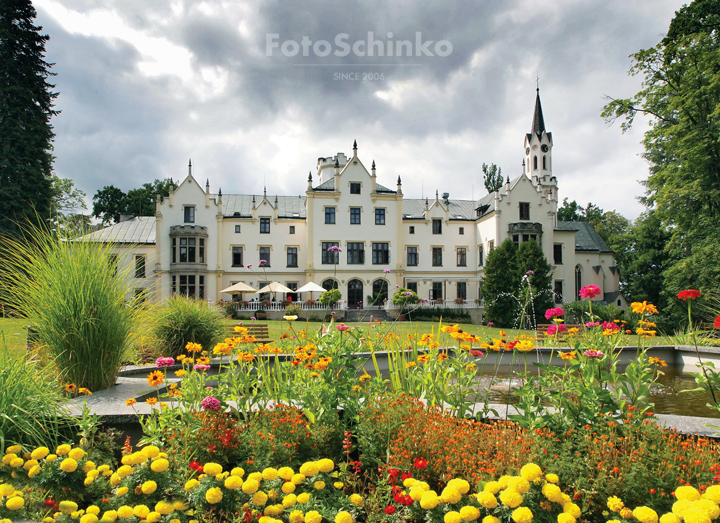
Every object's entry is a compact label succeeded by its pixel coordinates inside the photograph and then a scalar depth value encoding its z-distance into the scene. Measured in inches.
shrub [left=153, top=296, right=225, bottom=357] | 301.4
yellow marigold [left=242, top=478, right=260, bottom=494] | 88.8
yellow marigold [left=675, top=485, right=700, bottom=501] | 82.3
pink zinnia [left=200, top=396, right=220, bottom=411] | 110.5
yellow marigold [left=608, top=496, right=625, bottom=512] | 84.4
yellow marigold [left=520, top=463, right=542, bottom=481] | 85.3
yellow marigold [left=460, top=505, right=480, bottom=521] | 79.7
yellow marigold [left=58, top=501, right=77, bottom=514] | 90.5
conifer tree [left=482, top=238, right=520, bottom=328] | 1029.2
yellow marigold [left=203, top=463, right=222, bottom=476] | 93.4
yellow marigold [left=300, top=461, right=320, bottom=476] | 96.9
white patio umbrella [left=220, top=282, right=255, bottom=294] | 964.3
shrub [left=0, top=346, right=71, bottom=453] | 114.2
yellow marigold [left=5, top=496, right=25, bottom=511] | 87.1
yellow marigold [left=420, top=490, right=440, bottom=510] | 82.7
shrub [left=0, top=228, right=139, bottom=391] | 157.9
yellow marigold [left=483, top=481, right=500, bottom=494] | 85.4
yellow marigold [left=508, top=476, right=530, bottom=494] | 82.7
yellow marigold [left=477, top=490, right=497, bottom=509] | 82.2
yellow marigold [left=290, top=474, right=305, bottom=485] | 93.3
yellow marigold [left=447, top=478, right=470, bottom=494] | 86.9
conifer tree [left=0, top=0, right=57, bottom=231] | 919.7
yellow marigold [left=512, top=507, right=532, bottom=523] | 76.9
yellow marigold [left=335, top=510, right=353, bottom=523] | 84.0
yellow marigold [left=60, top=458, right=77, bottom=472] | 98.2
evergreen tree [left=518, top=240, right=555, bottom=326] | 1026.7
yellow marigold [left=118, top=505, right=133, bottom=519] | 87.0
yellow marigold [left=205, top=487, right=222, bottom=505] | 87.5
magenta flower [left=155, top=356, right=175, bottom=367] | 133.1
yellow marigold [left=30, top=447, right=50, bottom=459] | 102.0
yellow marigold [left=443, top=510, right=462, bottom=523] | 80.7
